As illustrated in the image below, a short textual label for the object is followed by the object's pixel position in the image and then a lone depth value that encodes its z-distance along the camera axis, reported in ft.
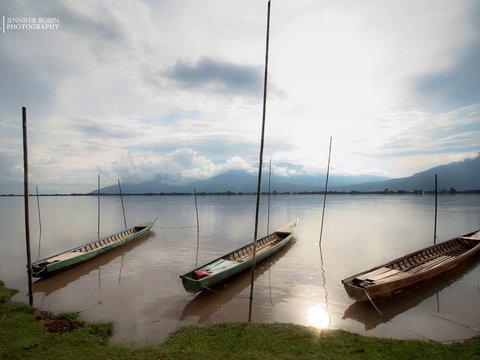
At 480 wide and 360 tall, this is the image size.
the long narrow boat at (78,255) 49.17
